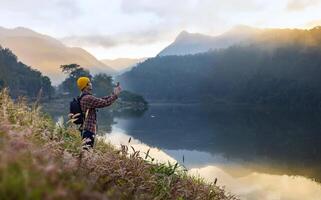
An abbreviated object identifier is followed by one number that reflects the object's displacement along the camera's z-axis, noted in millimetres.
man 10258
